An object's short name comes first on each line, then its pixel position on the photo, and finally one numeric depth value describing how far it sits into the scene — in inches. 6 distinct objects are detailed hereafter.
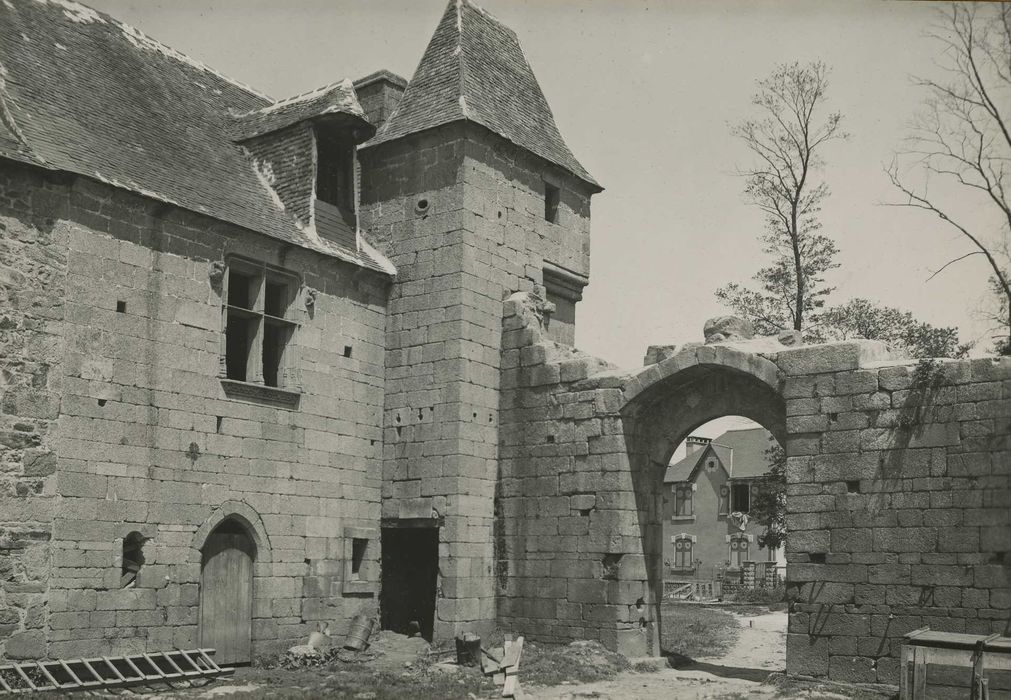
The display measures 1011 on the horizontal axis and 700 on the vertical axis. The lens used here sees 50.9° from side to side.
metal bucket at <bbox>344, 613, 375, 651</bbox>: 571.2
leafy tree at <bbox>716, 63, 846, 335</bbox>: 914.1
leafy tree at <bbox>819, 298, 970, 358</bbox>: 958.4
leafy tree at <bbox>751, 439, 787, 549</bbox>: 955.3
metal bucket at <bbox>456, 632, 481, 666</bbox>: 548.7
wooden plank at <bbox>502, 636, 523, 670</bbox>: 516.4
